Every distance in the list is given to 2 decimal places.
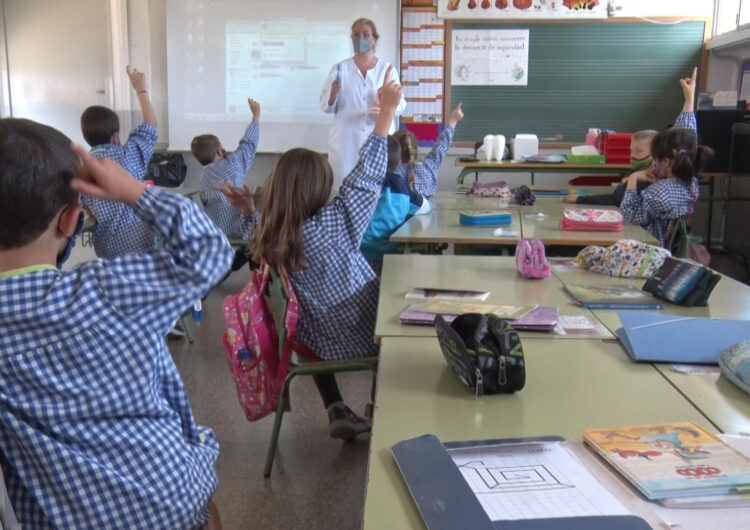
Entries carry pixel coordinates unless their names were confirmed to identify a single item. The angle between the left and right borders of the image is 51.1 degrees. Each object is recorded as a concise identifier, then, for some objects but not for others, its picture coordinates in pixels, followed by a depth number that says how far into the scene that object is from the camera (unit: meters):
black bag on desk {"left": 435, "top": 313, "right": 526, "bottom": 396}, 1.40
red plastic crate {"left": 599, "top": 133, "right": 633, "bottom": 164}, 6.19
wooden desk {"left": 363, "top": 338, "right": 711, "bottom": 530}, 1.18
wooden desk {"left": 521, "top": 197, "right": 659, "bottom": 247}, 3.17
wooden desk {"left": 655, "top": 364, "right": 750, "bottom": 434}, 1.29
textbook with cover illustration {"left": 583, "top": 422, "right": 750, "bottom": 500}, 1.02
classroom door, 7.53
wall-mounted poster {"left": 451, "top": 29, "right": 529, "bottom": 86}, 6.99
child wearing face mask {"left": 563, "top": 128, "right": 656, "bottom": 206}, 4.48
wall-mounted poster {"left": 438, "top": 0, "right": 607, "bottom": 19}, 6.84
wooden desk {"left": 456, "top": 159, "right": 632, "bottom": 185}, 6.10
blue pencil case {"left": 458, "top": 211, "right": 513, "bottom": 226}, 3.58
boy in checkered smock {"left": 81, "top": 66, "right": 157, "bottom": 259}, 3.67
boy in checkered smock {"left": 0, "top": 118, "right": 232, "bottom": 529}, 1.10
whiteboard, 7.09
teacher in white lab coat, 5.77
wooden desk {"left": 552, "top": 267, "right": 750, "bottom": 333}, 1.99
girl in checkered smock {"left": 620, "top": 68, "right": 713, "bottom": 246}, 3.69
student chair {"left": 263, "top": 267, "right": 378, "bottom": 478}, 2.41
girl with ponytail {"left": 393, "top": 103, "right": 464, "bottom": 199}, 4.39
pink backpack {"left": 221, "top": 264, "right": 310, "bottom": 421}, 2.49
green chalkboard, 6.85
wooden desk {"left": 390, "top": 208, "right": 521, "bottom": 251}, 3.23
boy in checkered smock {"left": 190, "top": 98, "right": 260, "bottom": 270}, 4.86
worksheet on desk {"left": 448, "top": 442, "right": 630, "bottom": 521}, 0.98
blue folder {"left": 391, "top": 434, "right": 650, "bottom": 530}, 0.93
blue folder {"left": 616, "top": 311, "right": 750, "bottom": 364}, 1.61
